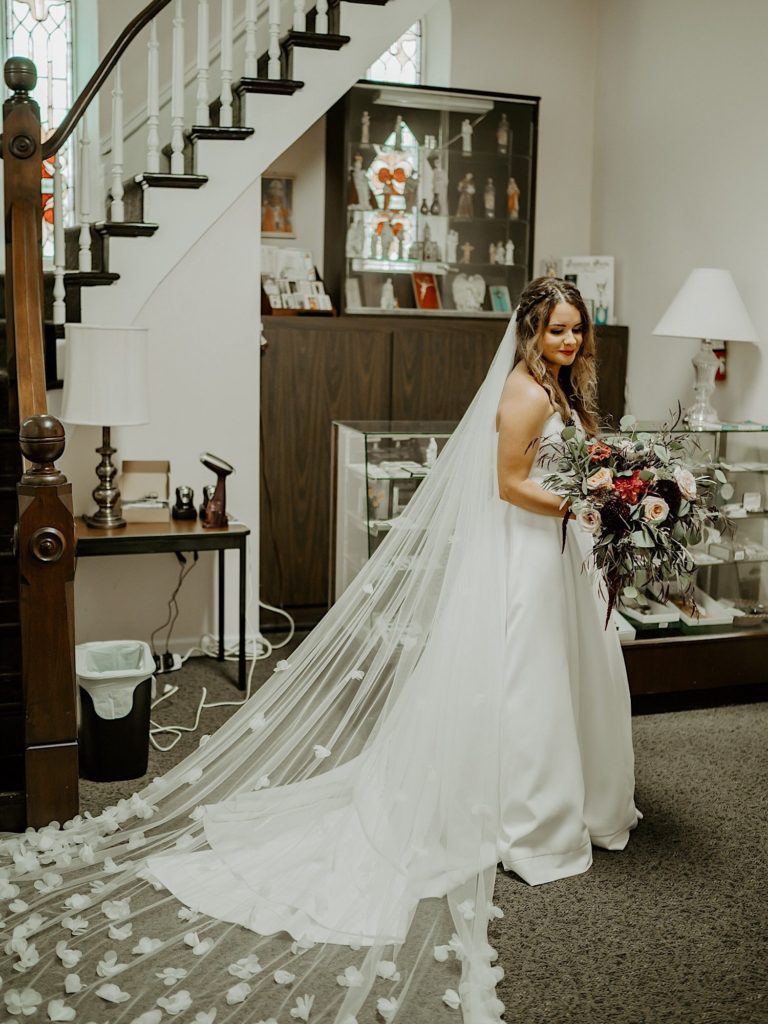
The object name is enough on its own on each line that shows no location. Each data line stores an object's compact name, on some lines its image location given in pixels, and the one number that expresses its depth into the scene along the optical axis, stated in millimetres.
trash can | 3534
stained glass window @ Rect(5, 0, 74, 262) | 5375
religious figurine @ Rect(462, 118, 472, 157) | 5895
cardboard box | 4508
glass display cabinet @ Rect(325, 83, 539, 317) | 5637
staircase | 4402
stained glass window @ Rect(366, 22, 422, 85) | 6086
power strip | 4723
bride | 2492
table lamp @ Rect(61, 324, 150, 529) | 3961
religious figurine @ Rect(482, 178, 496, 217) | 6000
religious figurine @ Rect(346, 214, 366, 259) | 5633
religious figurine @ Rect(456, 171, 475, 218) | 5941
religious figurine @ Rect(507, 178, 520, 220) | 6031
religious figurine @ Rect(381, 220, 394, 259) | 5727
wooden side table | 4125
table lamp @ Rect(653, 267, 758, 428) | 4695
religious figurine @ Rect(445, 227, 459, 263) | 5969
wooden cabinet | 5309
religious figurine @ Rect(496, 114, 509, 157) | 5961
